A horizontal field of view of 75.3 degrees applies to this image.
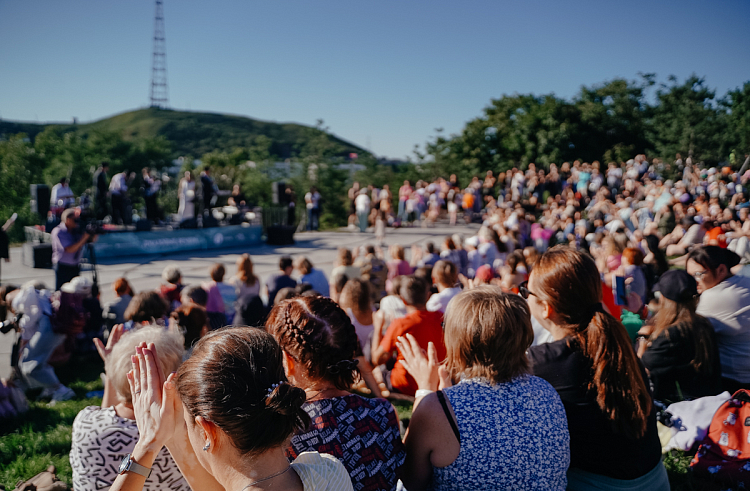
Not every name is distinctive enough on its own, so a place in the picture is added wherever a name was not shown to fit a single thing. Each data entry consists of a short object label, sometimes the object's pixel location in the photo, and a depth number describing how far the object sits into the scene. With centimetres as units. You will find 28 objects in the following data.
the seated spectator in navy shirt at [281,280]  541
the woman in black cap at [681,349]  303
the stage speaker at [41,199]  1234
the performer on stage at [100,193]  1430
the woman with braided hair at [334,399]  170
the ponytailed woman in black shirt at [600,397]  194
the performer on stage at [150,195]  1574
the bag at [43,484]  259
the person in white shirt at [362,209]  1675
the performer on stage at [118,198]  1441
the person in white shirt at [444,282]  459
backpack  257
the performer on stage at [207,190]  1480
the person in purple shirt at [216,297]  487
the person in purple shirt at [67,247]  682
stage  1208
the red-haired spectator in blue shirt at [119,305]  484
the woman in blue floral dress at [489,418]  162
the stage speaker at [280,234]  1466
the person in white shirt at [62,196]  1248
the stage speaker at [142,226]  1338
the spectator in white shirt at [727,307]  325
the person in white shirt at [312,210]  1795
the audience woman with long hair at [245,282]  543
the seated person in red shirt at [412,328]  360
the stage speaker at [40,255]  1066
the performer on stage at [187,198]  1466
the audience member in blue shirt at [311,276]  559
